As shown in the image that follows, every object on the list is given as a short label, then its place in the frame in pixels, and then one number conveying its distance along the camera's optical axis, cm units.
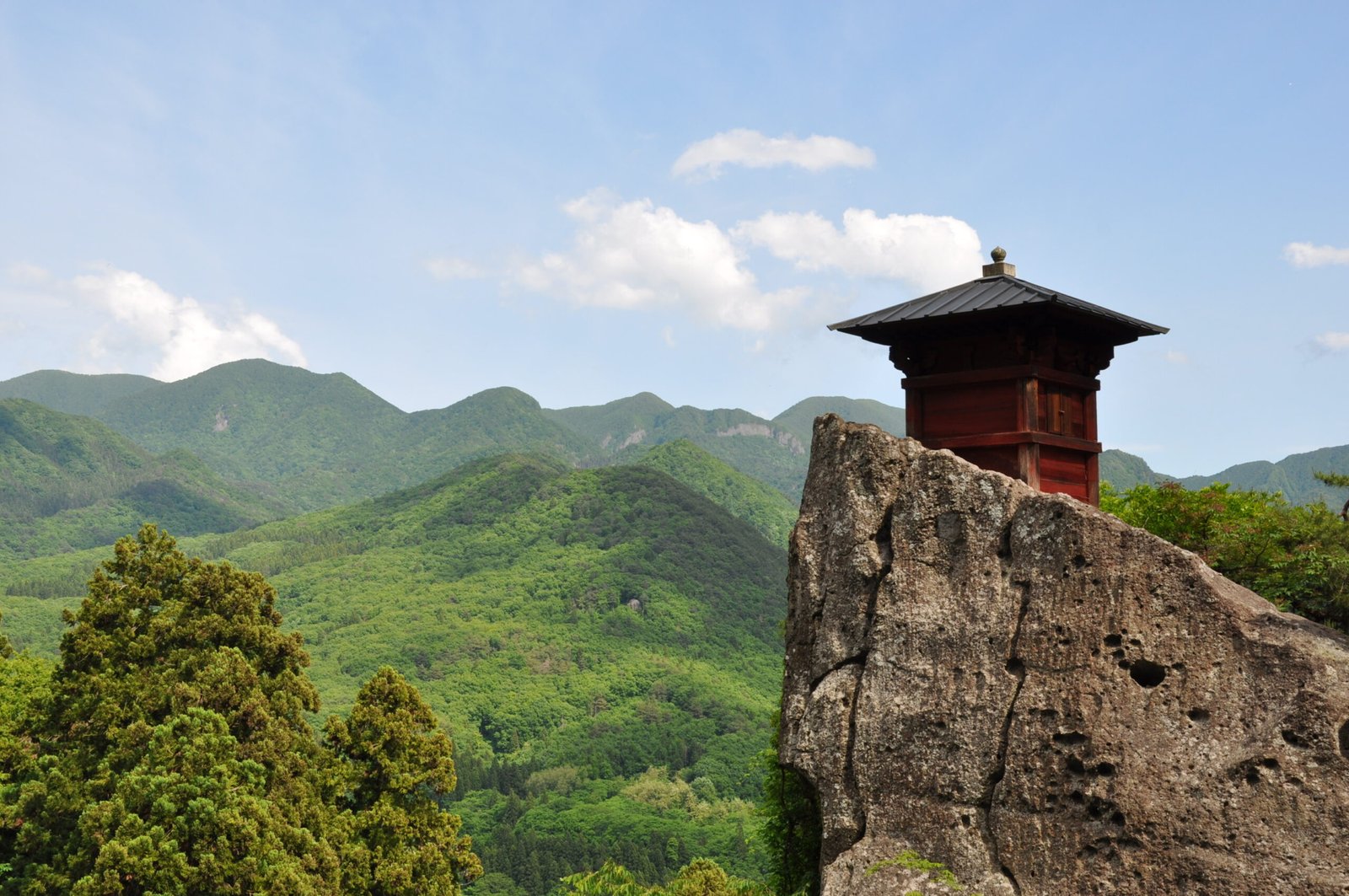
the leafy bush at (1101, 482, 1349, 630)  1422
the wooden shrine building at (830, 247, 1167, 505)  1410
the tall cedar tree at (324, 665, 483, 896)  2706
